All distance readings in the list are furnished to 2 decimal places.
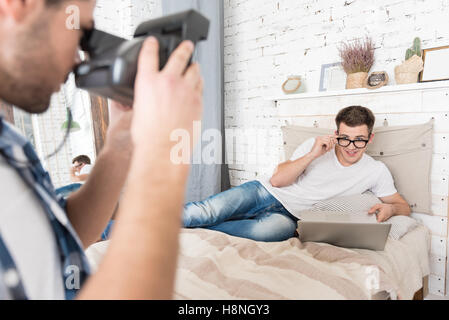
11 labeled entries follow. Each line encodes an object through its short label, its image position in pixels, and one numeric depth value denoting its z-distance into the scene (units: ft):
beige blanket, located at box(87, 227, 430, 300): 3.18
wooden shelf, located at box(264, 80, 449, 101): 5.59
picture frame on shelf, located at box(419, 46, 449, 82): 5.68
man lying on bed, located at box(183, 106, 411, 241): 5.47
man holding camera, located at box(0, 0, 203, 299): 1.14
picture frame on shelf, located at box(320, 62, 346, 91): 7.13
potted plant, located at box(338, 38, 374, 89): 6.58
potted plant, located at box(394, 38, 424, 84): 5.89
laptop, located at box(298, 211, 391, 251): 4.15
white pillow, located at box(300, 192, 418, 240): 5.14
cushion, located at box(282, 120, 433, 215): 5.76
